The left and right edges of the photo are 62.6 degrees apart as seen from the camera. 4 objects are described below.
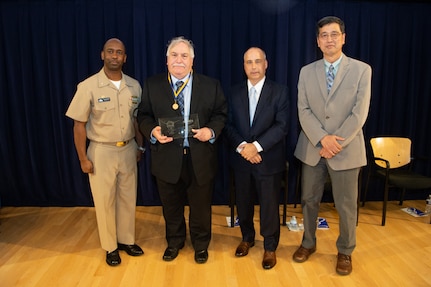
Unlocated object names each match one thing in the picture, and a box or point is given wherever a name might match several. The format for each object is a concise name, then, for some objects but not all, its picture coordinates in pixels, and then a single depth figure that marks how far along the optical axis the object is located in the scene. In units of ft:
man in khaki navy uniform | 9.23
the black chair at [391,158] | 12.87
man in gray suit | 8.68
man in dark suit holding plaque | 8.91
